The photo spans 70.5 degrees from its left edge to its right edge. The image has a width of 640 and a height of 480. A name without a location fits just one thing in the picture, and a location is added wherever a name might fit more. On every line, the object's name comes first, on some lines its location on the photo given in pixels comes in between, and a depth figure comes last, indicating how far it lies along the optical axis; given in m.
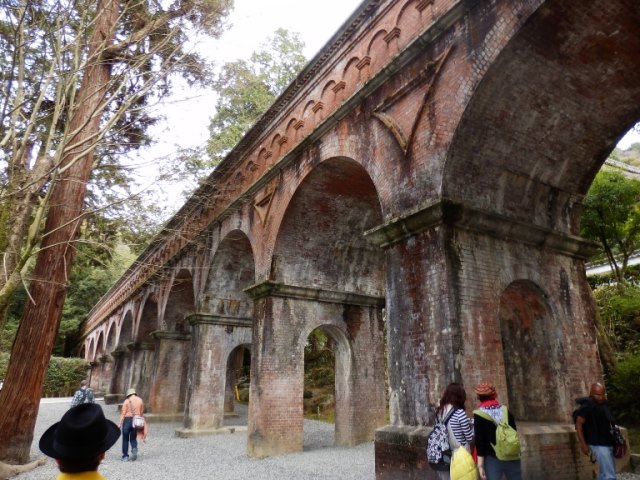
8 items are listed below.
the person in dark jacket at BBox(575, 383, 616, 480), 5.02
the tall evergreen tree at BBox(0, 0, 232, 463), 6.32
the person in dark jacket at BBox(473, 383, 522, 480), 4.15
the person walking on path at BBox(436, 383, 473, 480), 4.02
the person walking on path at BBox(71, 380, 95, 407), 9.32
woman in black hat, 1.94
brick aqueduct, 5.48
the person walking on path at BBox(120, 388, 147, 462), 9.09
